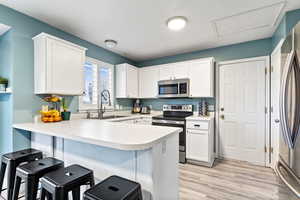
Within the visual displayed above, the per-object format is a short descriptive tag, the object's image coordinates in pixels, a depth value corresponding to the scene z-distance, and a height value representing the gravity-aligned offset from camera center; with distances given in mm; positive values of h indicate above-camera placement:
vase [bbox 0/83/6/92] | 1902 +178
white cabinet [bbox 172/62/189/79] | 3371 +719
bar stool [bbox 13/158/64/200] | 1205 -629
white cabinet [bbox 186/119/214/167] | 2783 -832
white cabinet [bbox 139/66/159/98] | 3811 +515
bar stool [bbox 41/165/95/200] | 1018 -603
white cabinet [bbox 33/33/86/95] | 2029 +526
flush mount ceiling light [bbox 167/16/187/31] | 2170 +1204
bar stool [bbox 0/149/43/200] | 1470 -645
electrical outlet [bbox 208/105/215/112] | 3319 -178
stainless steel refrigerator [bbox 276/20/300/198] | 937 -86
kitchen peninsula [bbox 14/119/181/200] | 1124 -491
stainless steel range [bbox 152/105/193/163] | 3000 -404
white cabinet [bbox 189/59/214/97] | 3096 +494
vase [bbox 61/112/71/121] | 2357 -244
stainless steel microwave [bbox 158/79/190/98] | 3311 +291
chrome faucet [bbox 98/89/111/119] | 3050 +32
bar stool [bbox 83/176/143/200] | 890 -589
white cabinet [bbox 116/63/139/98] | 3643 +516
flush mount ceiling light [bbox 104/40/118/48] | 2904 +1166
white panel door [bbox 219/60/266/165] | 2891 -220
